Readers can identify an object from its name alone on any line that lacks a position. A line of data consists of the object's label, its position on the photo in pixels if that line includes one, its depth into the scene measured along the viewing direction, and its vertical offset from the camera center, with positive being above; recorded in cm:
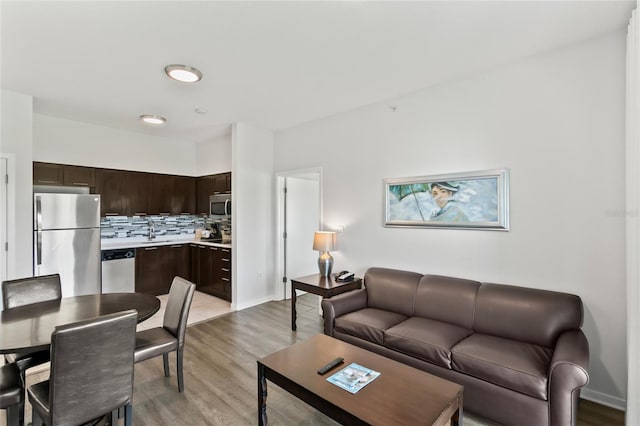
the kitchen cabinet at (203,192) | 580 +40
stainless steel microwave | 545 +14
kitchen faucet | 570 -32
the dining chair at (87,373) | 154 -86
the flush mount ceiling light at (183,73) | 283 +134
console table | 350 -88
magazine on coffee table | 175 -100
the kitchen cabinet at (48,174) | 425 +56
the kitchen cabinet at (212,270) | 493 -98
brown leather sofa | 187 -100
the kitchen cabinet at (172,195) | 547 +34
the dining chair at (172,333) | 230 -99
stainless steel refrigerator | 393 -36
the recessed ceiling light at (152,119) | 432 +136
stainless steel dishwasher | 461 -89
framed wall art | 285 +13
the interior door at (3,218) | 329 -6
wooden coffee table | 153 -100
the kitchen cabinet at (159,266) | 504 -93
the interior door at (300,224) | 520 -19
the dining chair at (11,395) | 169 -103
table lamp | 394 -44
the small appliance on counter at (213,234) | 581 -41
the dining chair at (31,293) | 215 -65
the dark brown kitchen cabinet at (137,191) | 511 +38
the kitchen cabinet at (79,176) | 450 +56
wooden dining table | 172 -72
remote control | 190 -98
